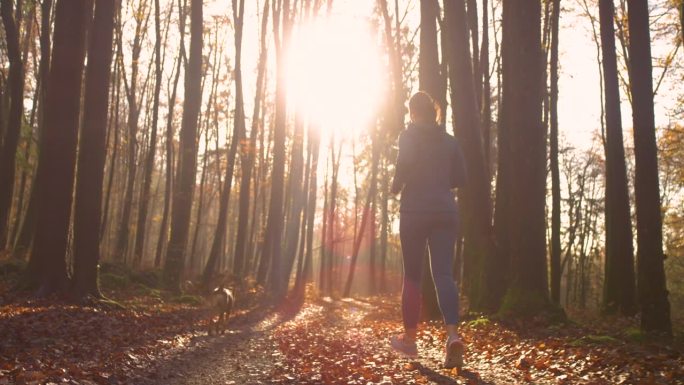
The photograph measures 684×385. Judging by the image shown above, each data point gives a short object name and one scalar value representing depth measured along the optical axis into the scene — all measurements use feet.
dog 37.68
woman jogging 18.04
